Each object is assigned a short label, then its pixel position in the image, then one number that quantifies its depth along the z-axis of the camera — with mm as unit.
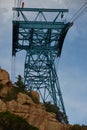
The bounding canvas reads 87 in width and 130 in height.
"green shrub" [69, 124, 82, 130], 65175
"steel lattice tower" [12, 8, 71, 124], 77125
